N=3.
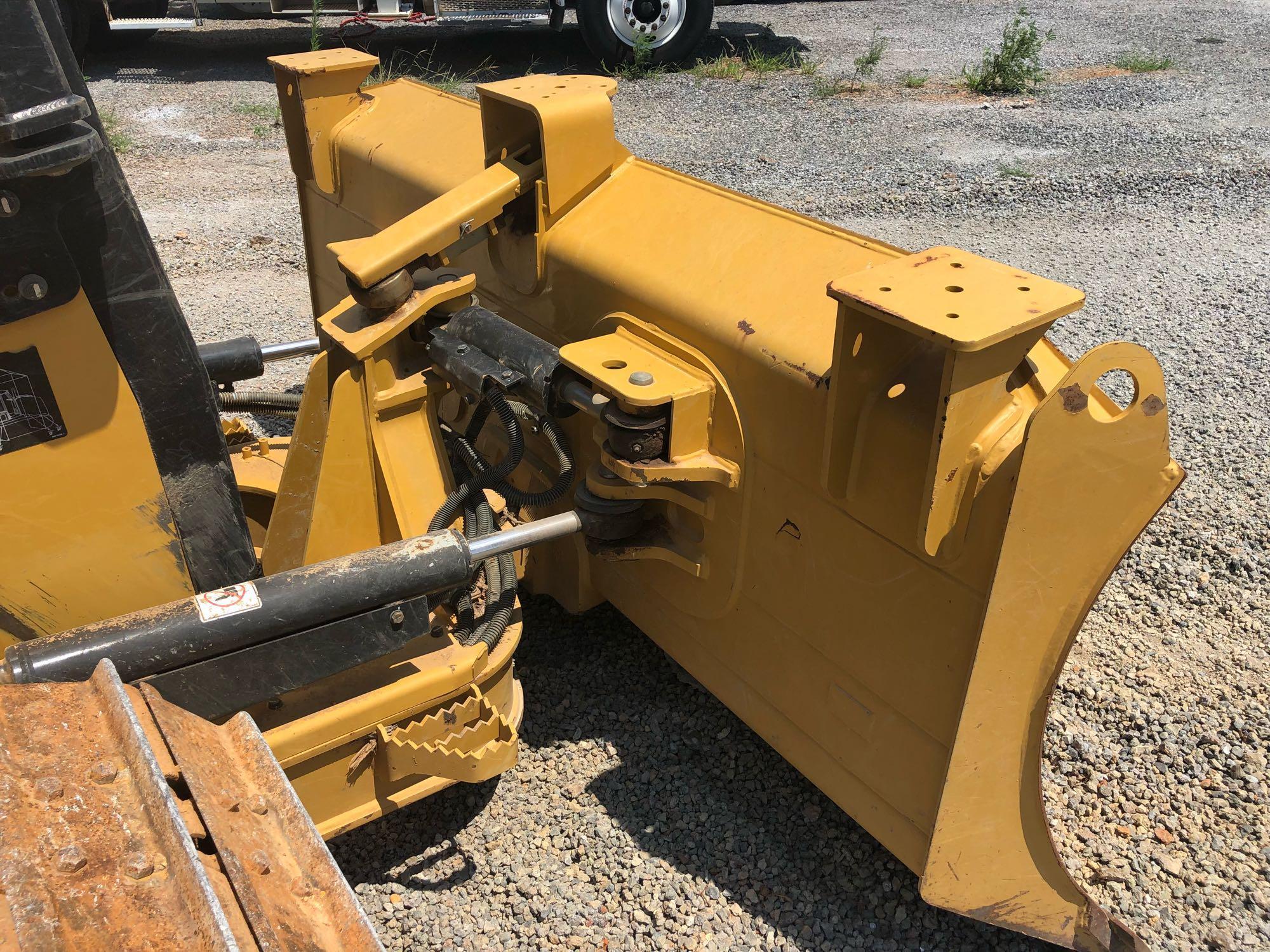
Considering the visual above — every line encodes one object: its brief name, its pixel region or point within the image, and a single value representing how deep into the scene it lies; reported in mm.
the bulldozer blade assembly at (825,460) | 1660
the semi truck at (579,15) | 9312
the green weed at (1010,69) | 9117
